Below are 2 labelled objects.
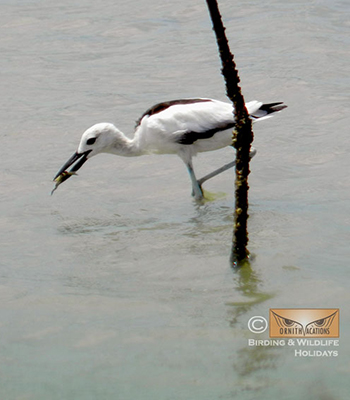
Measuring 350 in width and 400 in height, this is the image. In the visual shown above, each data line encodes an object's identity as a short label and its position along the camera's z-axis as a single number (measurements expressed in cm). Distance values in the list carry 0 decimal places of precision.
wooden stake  1021
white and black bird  1595
